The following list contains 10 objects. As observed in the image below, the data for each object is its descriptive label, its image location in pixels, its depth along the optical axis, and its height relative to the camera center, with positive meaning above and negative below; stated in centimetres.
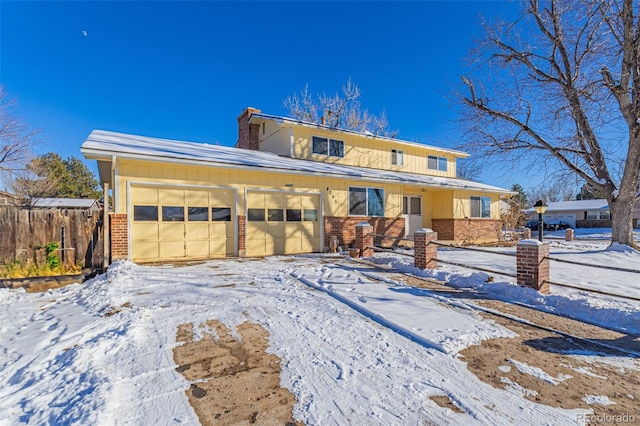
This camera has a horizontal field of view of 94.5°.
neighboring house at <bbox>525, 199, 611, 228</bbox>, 3972 +1
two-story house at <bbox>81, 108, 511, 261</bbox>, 877 +97
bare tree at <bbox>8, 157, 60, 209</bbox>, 2169 +308
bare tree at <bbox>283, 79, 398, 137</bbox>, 2706 +956
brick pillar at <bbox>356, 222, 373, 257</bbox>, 966 -75
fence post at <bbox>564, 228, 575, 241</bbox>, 1915 -140
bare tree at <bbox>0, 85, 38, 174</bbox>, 1970 +457
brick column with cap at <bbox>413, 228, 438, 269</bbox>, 746 -87
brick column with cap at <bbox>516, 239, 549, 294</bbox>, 565 -100
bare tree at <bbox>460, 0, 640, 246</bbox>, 1066 +455
